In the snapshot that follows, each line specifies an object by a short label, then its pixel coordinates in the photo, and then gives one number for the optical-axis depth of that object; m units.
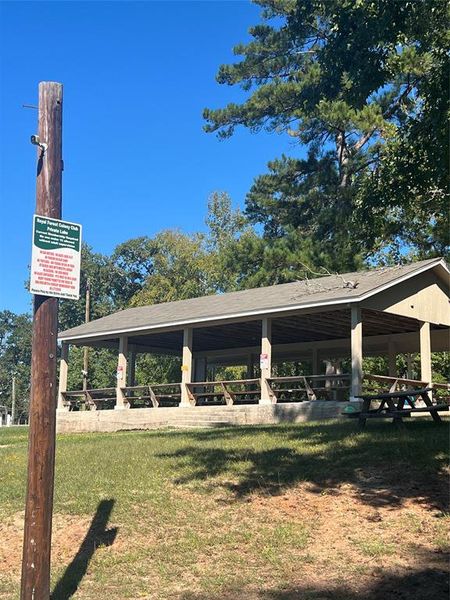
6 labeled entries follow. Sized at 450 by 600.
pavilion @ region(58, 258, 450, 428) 18.42
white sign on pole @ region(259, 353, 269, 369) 19.31
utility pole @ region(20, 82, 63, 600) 4.93
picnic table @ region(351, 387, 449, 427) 11.23
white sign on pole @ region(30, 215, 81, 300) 5.02
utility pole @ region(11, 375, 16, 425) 75.27
